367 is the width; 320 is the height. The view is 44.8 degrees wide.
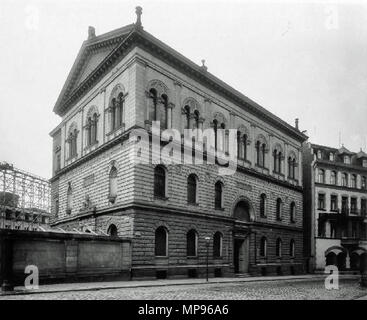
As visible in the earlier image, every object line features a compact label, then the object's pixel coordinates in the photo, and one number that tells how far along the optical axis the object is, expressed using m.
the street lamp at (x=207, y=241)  29.87
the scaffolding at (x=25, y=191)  51.22
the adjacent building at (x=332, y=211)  49.53
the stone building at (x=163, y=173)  27.95
